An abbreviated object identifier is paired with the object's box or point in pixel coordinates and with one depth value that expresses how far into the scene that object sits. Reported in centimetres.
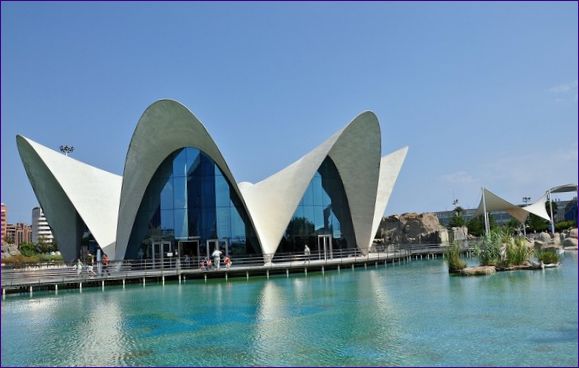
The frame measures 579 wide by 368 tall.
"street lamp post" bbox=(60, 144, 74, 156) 5869
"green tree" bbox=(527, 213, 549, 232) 7075
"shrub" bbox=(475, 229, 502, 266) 2109
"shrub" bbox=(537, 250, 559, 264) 2120
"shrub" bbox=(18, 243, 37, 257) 5568
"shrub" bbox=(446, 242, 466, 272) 2081
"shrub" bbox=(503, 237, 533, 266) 2089
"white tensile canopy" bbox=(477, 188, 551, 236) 4681
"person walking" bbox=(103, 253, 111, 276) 2319
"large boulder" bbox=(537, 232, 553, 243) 4171
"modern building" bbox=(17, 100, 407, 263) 2634
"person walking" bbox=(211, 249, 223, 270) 2469
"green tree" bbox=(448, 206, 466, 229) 7556
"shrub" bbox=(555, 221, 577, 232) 6268
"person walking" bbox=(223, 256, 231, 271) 2482
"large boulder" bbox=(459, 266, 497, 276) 1970
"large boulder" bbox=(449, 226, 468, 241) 5155
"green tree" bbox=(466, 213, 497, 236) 6738
